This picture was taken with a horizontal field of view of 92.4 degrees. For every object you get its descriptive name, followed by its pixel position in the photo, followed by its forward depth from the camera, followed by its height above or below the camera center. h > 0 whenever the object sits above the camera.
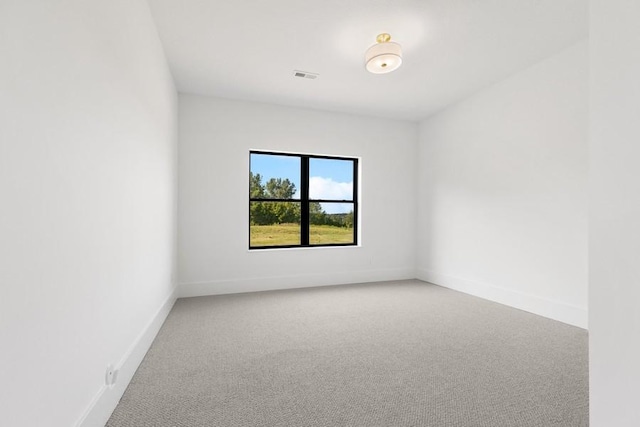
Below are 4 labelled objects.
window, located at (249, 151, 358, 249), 4.66 +0.18
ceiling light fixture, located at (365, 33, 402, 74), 2.79 +1.46
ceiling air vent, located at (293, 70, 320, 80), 3.55 +1.61
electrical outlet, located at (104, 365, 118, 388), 1.60 -0.88
